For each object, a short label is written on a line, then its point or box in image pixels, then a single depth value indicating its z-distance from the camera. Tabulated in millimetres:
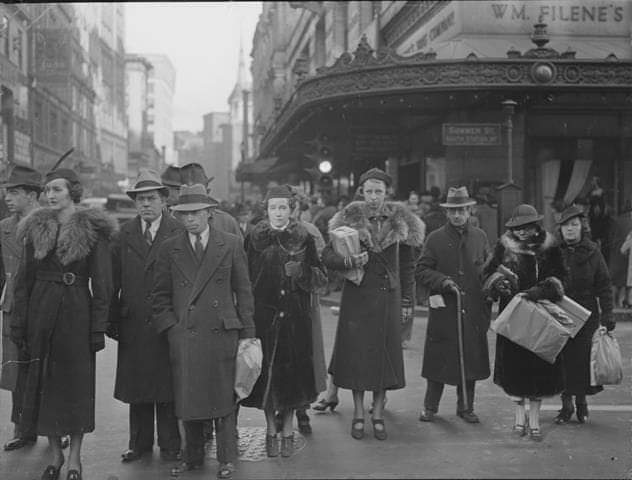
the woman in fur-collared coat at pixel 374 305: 5918
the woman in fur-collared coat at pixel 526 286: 5781
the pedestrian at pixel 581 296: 6316
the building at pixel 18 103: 16578
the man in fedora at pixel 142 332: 5285
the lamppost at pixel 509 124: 13906
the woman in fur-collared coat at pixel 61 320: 4902
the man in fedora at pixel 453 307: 6391
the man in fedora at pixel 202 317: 4926
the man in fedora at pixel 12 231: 5891
